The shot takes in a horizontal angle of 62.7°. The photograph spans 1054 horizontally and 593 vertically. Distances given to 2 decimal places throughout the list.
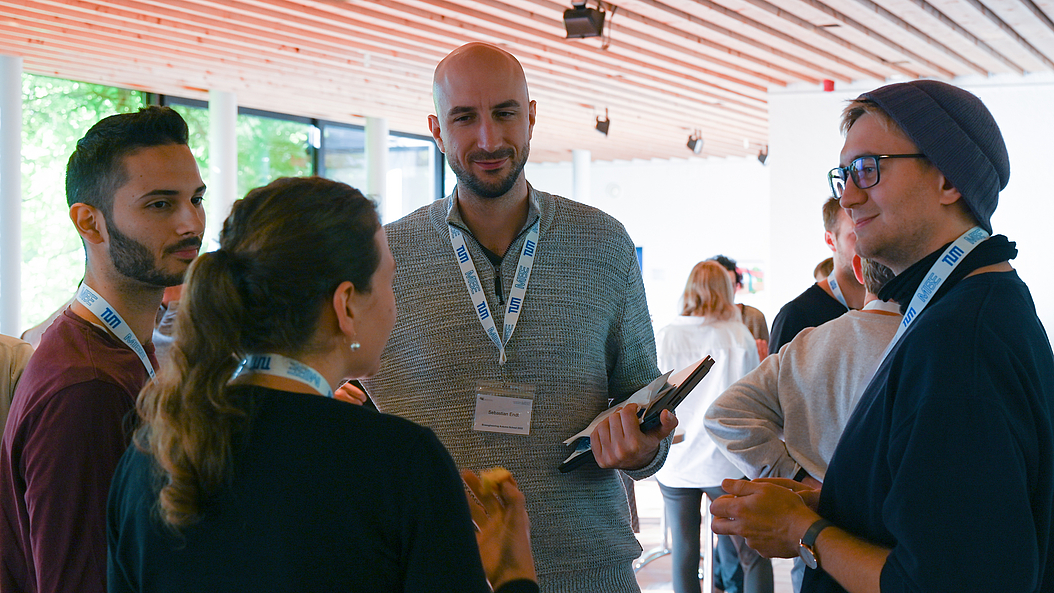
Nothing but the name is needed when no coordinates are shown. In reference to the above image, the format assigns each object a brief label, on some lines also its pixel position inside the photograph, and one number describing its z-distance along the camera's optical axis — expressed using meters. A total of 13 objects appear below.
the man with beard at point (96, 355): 1.45
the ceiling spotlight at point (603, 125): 10.20
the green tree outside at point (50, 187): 9.34
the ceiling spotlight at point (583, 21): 5.87
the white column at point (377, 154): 12.09
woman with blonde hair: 4.67
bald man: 1.93
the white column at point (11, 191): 8.09
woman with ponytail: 1.10
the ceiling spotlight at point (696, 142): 11.83
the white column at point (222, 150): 9.92
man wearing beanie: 1.25
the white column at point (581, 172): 14.90
